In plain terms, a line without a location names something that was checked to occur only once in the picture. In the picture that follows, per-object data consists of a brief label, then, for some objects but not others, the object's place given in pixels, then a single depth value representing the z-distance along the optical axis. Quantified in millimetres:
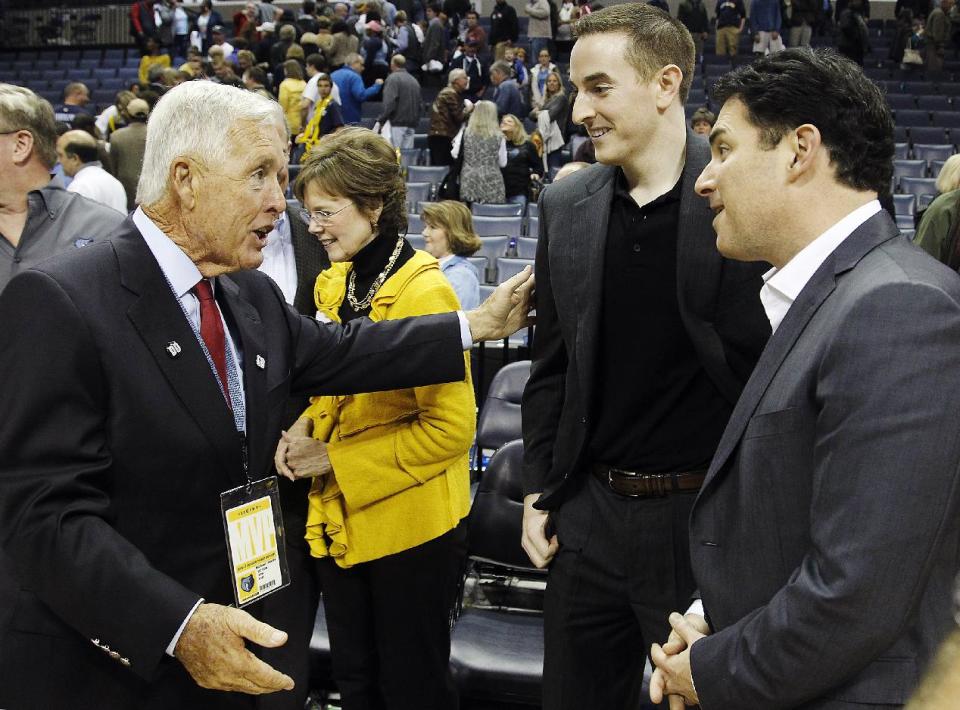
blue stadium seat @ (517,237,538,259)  7941
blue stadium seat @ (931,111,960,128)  11695
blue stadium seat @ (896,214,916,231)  8258
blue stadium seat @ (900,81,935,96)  12867
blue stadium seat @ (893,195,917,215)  8711
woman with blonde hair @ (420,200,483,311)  5086
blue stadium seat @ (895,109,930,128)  11750
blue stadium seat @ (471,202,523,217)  9047
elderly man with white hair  1522
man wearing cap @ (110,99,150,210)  7668
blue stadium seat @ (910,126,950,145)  11125
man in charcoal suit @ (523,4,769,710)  1979
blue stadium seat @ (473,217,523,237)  8578
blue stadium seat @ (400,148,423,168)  10844
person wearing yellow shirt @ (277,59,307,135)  10352
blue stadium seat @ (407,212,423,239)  8873
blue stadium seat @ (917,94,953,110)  12242
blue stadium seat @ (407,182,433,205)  9770
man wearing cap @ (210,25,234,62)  13312
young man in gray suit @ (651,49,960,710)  1219
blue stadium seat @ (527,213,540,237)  9006
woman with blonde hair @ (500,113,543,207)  9570
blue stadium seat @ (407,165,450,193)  10211
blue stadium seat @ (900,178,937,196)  9431
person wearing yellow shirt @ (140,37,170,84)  14477
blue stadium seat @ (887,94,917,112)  12258
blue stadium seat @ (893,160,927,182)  9914
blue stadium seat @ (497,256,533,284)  7098
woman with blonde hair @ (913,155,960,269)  4438
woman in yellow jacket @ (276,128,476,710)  2410
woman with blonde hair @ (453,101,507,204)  9102
